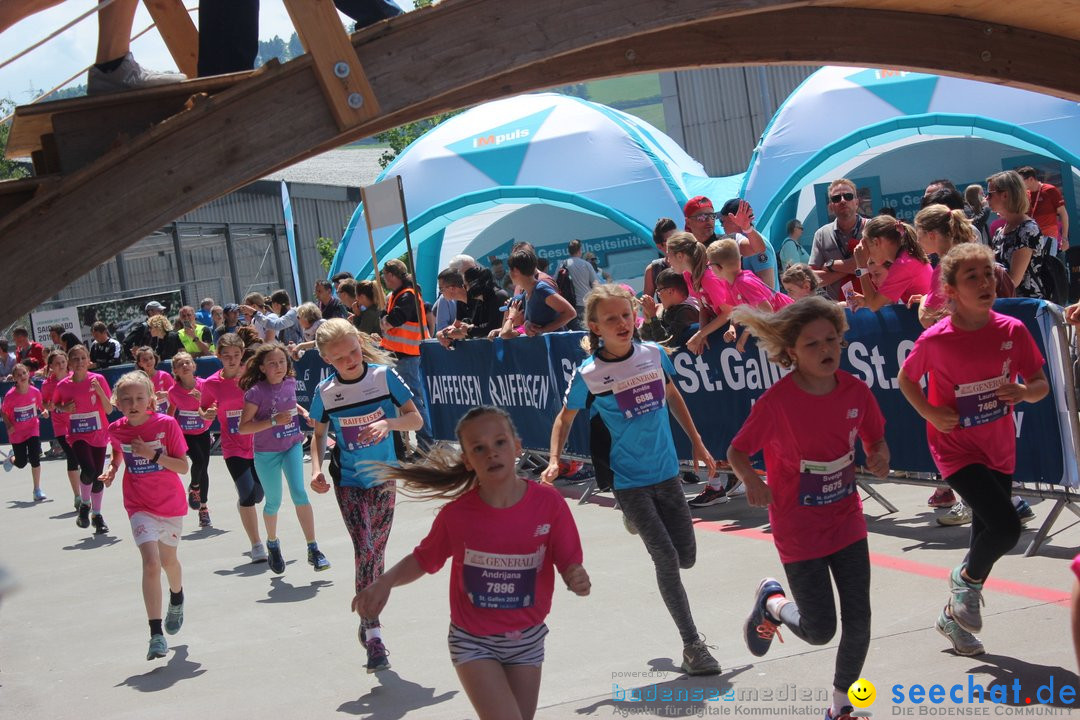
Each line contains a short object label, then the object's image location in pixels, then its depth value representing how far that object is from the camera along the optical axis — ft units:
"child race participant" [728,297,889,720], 15.49
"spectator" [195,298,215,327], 79.52
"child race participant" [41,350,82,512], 44.98
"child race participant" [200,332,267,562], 32.86
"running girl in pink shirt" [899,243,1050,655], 17.31
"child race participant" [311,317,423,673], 22.85
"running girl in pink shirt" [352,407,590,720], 14.07
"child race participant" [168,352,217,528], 38.19
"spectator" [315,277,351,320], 51.93
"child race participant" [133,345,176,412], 45.37
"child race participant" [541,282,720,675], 19.04
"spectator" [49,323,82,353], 60.33
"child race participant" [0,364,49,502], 53.47
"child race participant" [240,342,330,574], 29.71
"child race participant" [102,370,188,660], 24.62
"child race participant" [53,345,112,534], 42.83
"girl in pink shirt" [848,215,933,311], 25.16
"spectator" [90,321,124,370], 70.03
